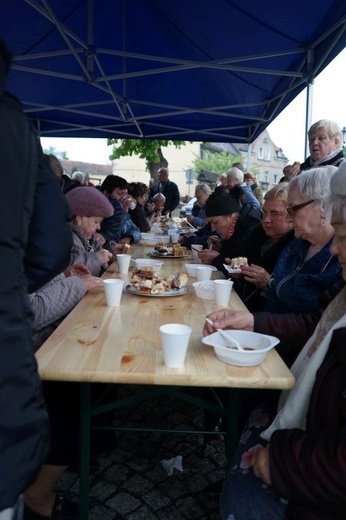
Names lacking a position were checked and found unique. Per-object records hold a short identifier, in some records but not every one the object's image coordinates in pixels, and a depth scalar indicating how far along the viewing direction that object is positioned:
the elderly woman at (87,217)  2.98
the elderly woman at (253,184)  8.75
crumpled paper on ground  2.45
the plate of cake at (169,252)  3.96
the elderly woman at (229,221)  3.57
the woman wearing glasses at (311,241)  2.11
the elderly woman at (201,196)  7.89
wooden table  1.41
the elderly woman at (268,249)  2.81
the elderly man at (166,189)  10.90
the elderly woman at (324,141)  4.11
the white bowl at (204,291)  2.46
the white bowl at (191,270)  3.08
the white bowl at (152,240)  4.96
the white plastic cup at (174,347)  1.44
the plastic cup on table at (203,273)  2.84
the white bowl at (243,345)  1.48
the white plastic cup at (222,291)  2.29
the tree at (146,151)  15.54
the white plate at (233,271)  2.84
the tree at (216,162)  45.34
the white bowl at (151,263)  3.09
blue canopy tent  3.82
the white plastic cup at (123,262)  3.03
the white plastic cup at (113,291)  2.13
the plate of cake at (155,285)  2.45
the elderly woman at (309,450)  1.17
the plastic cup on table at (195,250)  4.01
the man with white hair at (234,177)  6.81
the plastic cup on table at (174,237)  4.89
